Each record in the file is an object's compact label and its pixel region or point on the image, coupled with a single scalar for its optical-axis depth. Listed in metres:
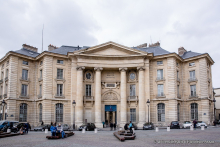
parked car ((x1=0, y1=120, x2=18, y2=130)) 31.29
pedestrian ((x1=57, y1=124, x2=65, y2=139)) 22.58
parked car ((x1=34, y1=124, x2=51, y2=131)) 36.38
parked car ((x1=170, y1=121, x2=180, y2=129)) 39.09
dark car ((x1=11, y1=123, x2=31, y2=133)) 32.00
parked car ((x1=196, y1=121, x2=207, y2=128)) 39.38
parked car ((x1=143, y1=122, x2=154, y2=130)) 37.59
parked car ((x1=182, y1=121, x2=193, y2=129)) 39.67
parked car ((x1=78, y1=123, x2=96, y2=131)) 36.97
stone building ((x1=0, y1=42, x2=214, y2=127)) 42.78
